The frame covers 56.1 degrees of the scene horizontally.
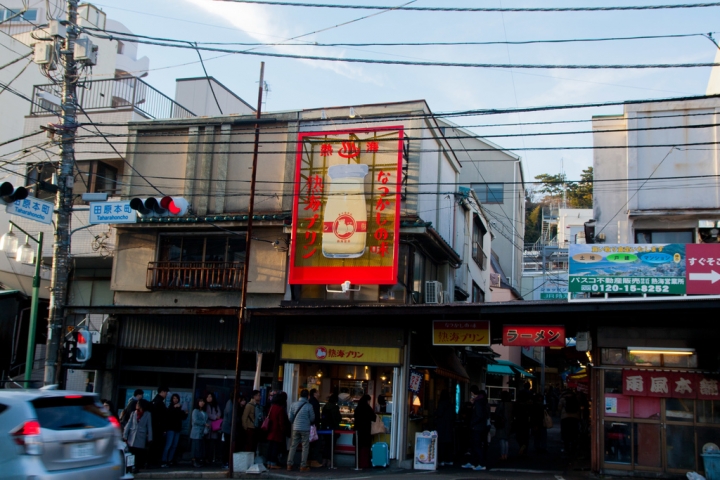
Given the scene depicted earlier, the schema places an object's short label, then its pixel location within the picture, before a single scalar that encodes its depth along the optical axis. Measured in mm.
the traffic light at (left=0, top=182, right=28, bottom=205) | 13625
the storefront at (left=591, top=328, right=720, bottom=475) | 14727
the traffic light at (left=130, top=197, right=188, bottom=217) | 14227
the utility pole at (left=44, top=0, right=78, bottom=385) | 15055
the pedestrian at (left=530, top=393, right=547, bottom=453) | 19375
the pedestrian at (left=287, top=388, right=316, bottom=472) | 15727
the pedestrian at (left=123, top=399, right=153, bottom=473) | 15578
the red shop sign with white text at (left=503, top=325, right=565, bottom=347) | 15703
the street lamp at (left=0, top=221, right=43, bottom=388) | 16325
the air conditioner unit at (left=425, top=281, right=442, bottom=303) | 20188
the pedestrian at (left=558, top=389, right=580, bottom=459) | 19297
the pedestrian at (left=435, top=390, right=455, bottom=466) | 17016
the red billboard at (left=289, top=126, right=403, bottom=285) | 18094
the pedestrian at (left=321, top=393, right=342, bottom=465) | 16734
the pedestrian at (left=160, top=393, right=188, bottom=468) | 16734
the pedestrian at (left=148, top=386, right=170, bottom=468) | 16453
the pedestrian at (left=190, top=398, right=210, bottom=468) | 16953
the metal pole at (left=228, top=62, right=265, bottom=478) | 15367
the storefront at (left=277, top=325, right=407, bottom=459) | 17203
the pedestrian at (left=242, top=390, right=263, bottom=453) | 16406
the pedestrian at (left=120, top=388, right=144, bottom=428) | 16125
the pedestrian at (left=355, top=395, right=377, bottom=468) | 16391
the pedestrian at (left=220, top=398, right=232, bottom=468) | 16625
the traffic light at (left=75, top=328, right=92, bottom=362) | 16203
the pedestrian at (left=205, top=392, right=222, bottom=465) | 17188
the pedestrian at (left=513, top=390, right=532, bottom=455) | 19250
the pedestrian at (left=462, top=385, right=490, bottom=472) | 16281
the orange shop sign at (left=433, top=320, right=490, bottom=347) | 16547
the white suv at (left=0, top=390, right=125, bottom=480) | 7871
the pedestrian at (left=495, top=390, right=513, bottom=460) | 18547
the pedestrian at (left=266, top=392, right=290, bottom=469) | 15999
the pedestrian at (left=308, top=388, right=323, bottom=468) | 16594
